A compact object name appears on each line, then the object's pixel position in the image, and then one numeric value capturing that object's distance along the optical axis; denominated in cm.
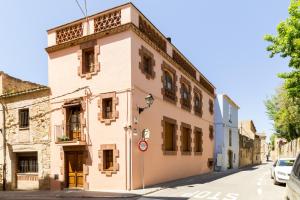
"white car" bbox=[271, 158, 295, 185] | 1206
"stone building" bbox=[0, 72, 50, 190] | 1307
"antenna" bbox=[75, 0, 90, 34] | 1232
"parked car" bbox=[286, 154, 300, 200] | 321
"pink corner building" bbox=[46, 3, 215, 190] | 1140
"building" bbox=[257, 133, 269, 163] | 7475
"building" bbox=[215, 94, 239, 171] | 2533
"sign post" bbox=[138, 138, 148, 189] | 1081
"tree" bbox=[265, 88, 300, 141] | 2652
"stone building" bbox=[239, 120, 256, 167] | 3691
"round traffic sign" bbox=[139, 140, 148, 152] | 1081
